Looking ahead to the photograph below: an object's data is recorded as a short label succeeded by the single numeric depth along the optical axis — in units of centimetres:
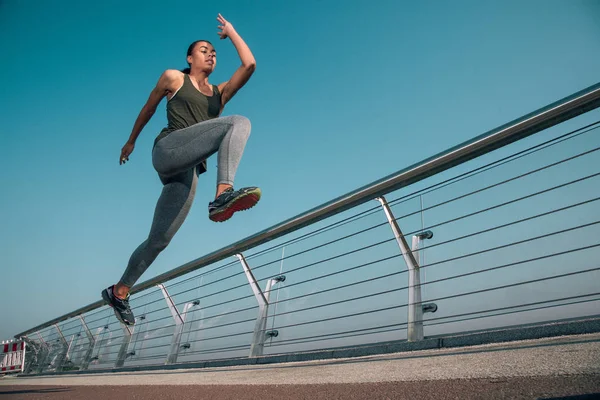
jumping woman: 230
